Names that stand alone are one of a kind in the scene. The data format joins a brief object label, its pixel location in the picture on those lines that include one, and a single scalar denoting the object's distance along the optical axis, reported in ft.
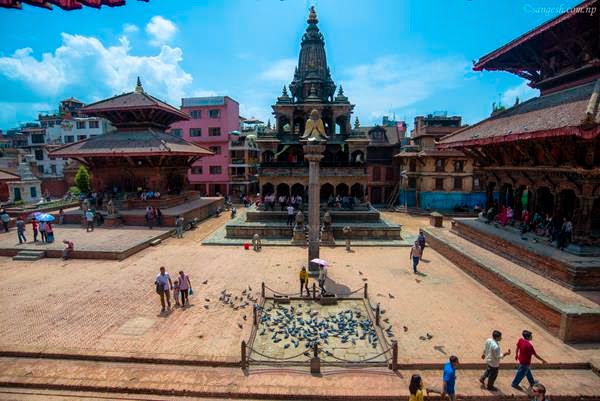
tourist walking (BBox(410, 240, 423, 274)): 51.31
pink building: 142.92
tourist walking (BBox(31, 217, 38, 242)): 64.23
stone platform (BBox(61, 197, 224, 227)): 81.71
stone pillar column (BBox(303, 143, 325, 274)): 49.08
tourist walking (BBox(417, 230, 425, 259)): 56.01
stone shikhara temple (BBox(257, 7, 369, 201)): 85.97
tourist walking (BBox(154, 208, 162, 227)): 80.07
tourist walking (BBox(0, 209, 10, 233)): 72.63
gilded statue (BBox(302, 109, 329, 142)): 49.90
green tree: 129.39
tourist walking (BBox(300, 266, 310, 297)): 41.55
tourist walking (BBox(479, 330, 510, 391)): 24.99
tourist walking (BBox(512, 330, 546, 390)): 25.00
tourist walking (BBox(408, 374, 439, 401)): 20.44
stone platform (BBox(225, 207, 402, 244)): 72.64
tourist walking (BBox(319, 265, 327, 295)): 40.71
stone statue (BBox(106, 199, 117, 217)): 80.33
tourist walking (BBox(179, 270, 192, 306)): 39.17
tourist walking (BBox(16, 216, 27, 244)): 62.13
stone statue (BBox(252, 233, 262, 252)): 64.18
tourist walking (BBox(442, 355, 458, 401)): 23.21
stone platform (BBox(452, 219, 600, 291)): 37.60
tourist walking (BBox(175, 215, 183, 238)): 75.15
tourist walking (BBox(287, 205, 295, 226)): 73.87
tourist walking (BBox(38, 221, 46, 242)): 63.57
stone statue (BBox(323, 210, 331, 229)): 69.56
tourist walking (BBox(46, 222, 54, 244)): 63.87
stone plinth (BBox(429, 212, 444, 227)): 81.61
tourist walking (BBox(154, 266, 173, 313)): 37.42
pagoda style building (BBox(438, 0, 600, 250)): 41.04
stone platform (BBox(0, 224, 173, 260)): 58.54
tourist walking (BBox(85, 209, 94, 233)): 75.20
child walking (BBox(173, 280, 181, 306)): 39.10
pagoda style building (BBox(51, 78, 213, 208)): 90.12
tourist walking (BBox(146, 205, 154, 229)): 78.59
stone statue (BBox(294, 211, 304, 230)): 68.93
